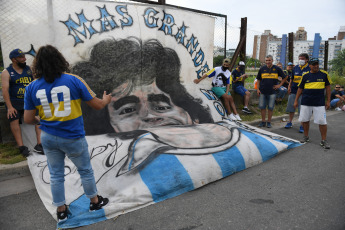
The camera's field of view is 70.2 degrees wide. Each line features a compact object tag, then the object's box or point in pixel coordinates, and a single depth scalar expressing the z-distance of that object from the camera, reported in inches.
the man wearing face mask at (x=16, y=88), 153.8
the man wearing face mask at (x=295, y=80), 258.2
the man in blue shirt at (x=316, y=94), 203.2
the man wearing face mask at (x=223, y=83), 263.6
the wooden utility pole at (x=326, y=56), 544.5
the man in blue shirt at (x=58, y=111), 93.1
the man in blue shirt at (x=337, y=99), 404.8
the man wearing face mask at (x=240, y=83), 302.0
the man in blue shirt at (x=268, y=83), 262.2
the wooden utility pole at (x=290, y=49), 398.0
